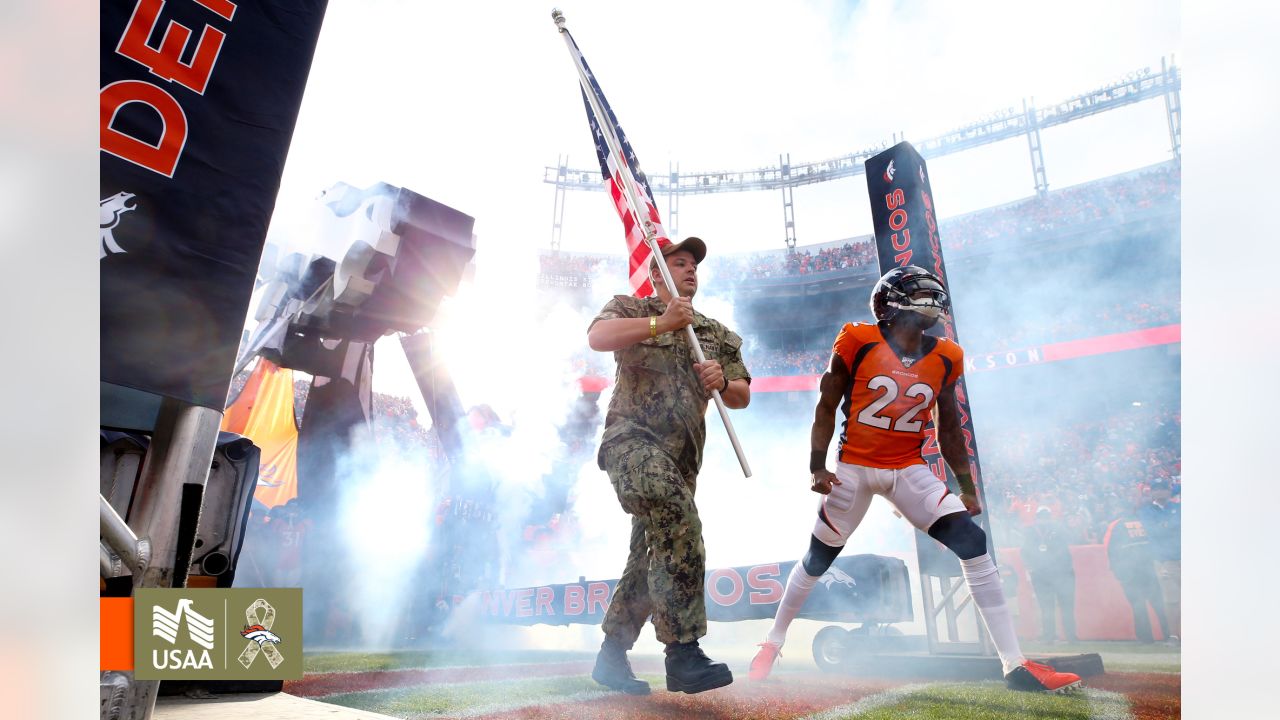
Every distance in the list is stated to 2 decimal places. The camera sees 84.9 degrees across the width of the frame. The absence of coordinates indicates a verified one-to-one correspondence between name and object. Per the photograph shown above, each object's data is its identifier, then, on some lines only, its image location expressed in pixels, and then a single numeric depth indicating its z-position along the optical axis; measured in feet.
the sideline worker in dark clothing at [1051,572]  15.10
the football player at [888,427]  8.73
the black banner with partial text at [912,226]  10.72
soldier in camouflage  7.39
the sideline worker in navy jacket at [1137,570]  15.55
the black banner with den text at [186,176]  7.95
